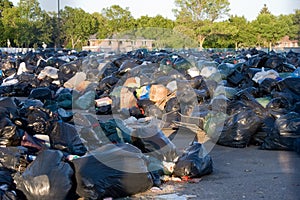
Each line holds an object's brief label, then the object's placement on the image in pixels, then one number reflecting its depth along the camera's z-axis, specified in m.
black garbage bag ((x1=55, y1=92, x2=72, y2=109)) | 8.24
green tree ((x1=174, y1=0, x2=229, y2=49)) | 40.16
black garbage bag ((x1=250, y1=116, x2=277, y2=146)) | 5.54
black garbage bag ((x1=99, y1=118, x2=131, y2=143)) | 4.94
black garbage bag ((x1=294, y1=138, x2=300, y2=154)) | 5.02
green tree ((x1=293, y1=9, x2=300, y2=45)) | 44.88
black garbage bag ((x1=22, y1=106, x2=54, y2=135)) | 5.07
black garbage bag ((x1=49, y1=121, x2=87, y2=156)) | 4.53
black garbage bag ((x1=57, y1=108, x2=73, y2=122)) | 6.40
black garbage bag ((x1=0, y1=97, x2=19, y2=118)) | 5.13
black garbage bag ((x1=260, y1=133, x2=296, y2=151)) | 5.20
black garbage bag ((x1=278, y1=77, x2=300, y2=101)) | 6.85
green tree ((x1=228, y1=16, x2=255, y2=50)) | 45.16
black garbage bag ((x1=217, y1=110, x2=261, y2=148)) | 5.47
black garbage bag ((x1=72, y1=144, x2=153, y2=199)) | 3.48
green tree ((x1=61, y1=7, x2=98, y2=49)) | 45.06
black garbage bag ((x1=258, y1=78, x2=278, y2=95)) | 7.35
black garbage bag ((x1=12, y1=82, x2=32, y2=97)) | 10.43
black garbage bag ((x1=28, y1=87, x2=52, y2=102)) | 8.37
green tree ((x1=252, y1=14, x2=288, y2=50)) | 44.00
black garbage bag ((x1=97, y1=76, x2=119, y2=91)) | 9.20
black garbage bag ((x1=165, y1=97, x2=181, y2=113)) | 6.86
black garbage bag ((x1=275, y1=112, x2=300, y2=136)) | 5.20
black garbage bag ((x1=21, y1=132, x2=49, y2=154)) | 4.38
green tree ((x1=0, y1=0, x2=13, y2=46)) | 45.72
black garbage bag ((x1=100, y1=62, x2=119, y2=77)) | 11.01
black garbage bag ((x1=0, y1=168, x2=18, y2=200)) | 3.24
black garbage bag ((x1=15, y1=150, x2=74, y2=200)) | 3.32
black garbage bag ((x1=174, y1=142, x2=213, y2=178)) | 4.09
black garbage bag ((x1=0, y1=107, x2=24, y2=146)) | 4.38
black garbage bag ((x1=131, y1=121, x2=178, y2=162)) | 4.41
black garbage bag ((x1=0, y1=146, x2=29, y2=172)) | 3.85
